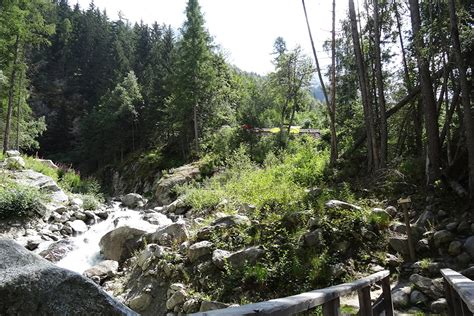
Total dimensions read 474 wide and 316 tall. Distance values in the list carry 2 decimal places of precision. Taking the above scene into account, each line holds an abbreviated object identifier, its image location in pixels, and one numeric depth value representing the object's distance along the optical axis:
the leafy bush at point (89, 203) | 13.79
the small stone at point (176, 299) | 6.07
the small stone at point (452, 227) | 6.94
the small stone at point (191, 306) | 5.89
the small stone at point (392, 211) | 8.21
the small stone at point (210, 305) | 5.63
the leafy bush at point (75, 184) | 16.66
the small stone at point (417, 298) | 5.41
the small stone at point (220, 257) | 6.68
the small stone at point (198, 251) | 7.07
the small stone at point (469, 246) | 6.22
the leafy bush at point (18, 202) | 10.40
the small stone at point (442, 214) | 7.57
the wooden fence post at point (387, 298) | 4.61
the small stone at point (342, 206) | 7.63
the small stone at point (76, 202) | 13.42
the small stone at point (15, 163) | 14.86
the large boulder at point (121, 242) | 8.89
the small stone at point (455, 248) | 6.38
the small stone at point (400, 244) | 6.84
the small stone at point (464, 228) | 6.81
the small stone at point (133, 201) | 17.59
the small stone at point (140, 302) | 6.41
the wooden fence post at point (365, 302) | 3.41
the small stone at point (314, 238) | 6.82
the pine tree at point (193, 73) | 24.78
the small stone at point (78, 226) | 11.25
